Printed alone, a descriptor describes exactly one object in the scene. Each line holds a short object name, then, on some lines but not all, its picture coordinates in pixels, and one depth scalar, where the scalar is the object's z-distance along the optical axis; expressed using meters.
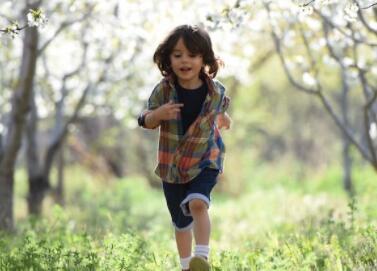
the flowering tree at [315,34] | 10.85
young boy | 8.81
